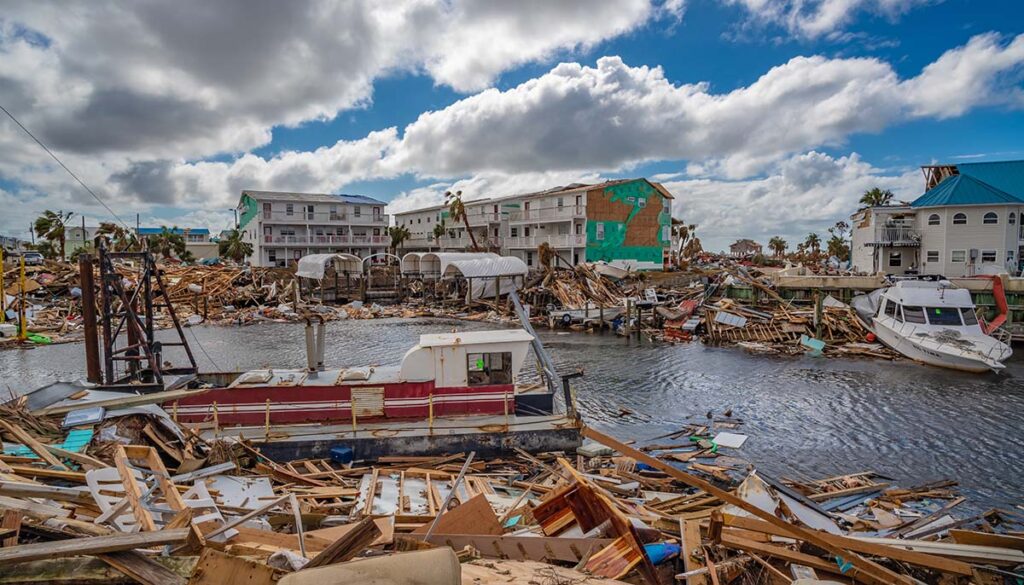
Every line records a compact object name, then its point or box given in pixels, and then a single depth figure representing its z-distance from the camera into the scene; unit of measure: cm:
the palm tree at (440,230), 7231
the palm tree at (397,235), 7738
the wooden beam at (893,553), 630
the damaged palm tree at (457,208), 6526
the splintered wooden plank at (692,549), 601
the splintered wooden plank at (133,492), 598
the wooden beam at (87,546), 436
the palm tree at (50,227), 6413
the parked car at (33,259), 5320
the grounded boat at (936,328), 2719
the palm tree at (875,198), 6294
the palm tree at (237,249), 6856
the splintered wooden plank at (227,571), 434
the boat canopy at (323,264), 5303
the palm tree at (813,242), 9256
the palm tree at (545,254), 5316
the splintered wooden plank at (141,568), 450
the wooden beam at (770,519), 610
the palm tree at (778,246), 10212
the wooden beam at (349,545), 484
